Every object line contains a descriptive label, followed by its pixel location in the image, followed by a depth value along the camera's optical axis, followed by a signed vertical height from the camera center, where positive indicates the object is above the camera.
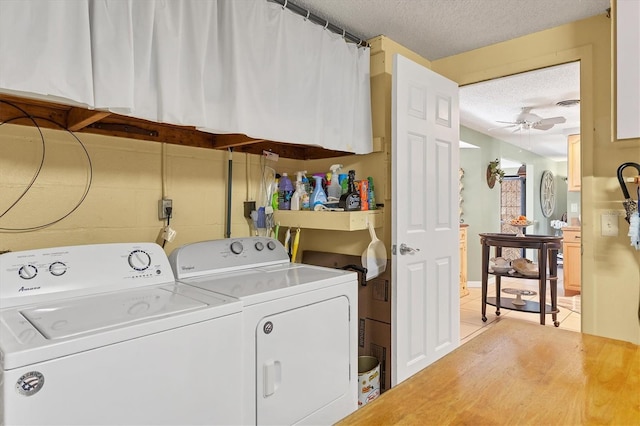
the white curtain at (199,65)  1.24 +0.61
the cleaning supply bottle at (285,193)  2.43 +0.12
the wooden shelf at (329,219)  2.13 -0.04
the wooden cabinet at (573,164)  4.50 +0.59
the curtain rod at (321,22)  2.02 +1.09
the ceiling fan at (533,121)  4.15 +1.02
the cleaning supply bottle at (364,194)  2.30 +0.11
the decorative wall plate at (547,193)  7.67 +0.38
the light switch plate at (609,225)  2.10 -0.07
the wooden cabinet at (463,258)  4.96 -0.62
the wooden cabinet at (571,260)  4.89 -0.62
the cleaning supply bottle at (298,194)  2.38 +0.11
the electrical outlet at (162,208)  1.92 +0.02
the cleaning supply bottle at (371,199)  2.33 +0.08
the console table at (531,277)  3.59 -0.59
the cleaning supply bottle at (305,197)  2.37 +0.09
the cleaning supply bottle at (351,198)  2.26 +0.08
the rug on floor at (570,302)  4.40 -1.11
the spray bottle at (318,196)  2.34 +0.10
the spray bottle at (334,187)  2.40 +0.16
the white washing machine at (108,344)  0.92 -0.36
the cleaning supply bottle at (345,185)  2.37 +0.17
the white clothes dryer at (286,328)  1.40 -0.47
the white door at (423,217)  2.14 -0.03
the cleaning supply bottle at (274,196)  2.42 +0.10
